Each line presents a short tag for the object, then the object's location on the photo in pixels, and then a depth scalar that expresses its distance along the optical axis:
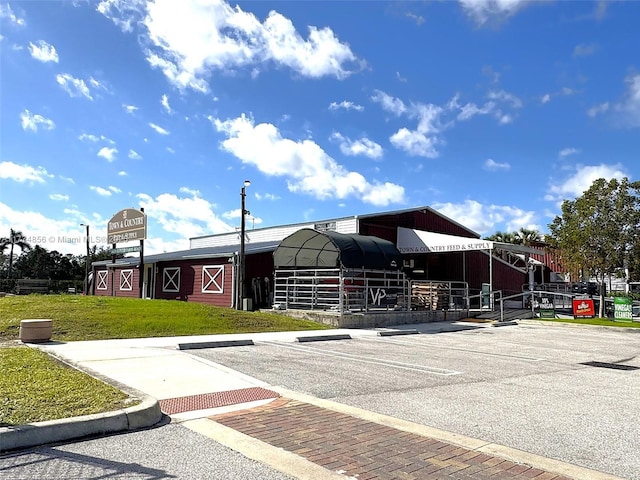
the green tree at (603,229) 23.64
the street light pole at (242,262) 22.77
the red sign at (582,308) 22.84
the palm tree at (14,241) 71.50
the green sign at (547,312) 24.21
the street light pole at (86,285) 41.75
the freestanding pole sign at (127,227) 31.55
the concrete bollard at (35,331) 13.15
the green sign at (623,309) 21.81
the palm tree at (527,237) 50.81
